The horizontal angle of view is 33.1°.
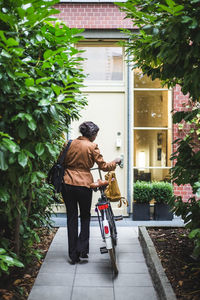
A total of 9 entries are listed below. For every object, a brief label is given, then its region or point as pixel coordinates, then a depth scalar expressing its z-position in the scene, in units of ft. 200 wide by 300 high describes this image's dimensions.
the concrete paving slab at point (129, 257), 15.28
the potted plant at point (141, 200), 23.02
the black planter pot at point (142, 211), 23.20
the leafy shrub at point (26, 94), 8.20
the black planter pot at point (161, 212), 23.21
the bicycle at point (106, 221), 13.29
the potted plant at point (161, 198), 23.06
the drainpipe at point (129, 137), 24.34
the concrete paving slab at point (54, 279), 12.71
